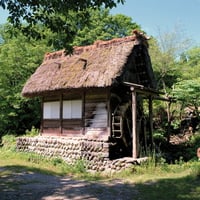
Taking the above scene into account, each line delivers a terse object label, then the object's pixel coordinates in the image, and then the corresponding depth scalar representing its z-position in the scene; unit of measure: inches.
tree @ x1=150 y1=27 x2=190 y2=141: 917.8
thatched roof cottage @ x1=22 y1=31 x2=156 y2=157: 538.0
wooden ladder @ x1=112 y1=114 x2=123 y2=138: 531.2
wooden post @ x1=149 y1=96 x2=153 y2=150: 576.8
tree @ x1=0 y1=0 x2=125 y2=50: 255.9
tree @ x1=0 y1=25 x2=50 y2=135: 810.2
